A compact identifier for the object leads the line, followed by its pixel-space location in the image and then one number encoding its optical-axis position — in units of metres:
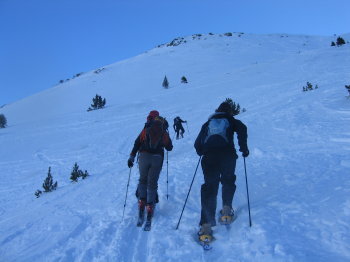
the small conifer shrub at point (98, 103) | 22.83
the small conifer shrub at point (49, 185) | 8.57
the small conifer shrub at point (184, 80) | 26.67
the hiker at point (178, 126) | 12.66
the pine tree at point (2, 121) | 22.37
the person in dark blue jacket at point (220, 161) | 4.13
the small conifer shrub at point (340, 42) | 23.32
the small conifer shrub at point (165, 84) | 26.11
